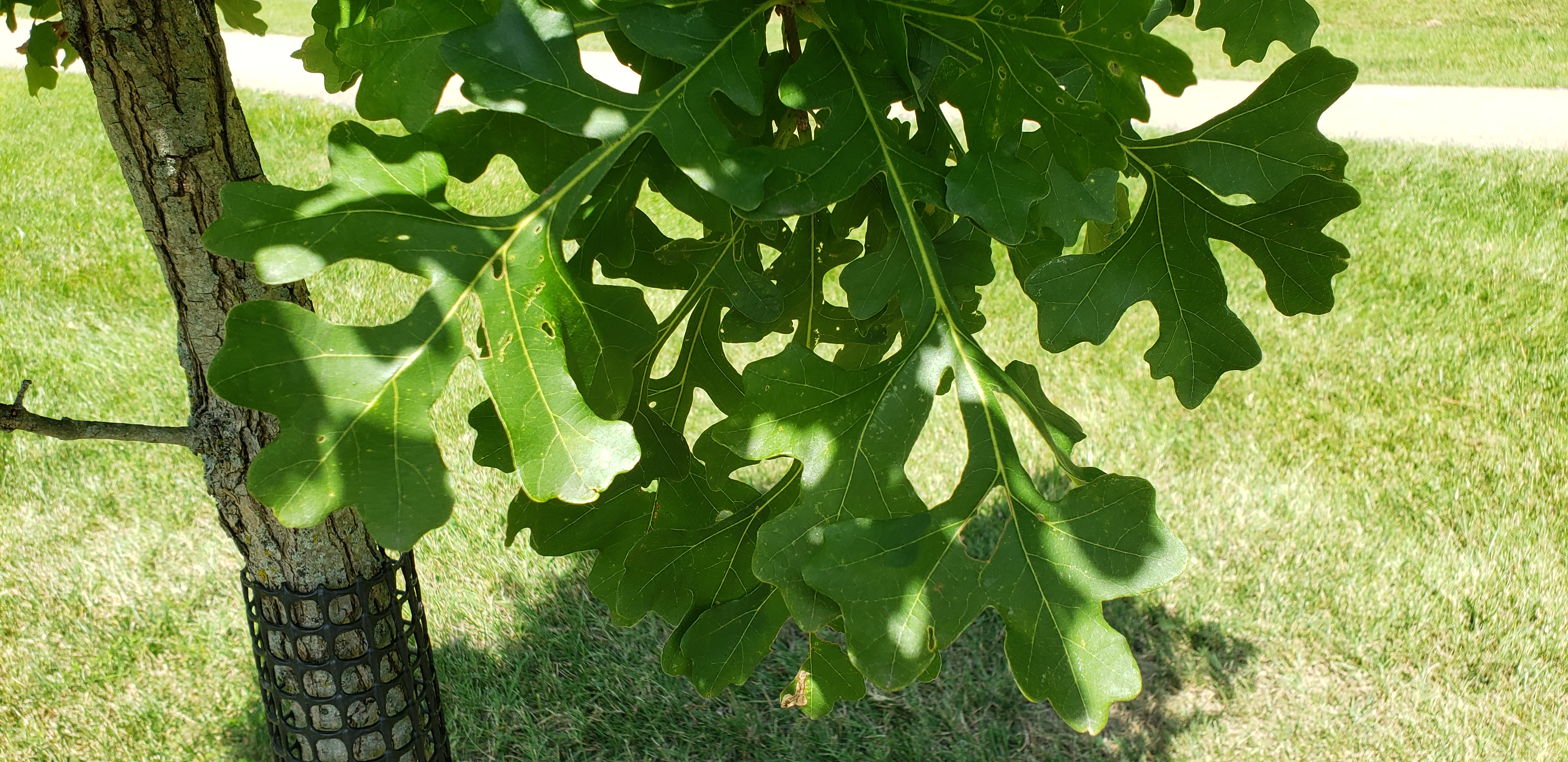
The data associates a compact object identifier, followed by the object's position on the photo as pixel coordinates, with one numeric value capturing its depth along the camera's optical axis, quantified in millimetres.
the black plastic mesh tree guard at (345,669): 882
